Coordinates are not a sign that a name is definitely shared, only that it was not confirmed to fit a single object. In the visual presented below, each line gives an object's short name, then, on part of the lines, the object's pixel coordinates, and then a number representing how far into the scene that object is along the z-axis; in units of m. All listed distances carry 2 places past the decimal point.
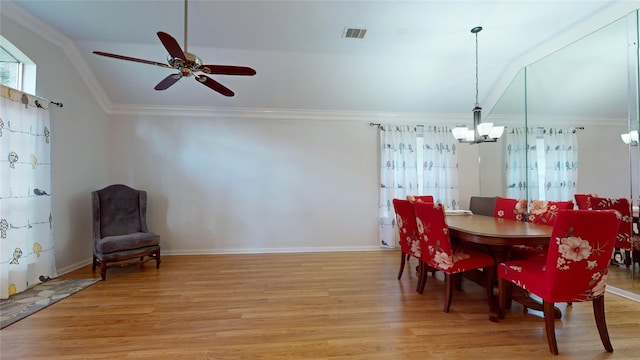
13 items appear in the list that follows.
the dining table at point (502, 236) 2.01
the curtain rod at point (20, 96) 2.60
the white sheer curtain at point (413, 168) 4.48
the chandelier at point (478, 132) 2.85
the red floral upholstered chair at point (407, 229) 2.79
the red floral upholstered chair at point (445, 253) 2.29
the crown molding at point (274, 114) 4.22
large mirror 2.66
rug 2.26
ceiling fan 1.89
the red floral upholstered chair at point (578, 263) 1.61
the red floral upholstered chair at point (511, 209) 2.87
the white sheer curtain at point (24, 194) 2.59
